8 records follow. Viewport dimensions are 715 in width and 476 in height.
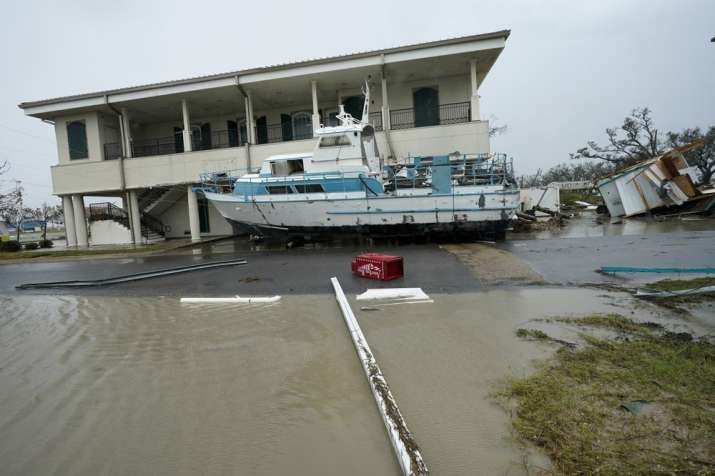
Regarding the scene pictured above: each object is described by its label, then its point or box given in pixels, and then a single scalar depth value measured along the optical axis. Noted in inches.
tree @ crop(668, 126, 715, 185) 1328.7
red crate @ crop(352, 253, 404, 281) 273.7
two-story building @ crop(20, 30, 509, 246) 616.7
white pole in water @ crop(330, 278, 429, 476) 80.4
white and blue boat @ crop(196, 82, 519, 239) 475.5
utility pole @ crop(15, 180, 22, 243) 1110.0
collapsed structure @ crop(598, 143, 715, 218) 611.2
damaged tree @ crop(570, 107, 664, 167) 1353.3
